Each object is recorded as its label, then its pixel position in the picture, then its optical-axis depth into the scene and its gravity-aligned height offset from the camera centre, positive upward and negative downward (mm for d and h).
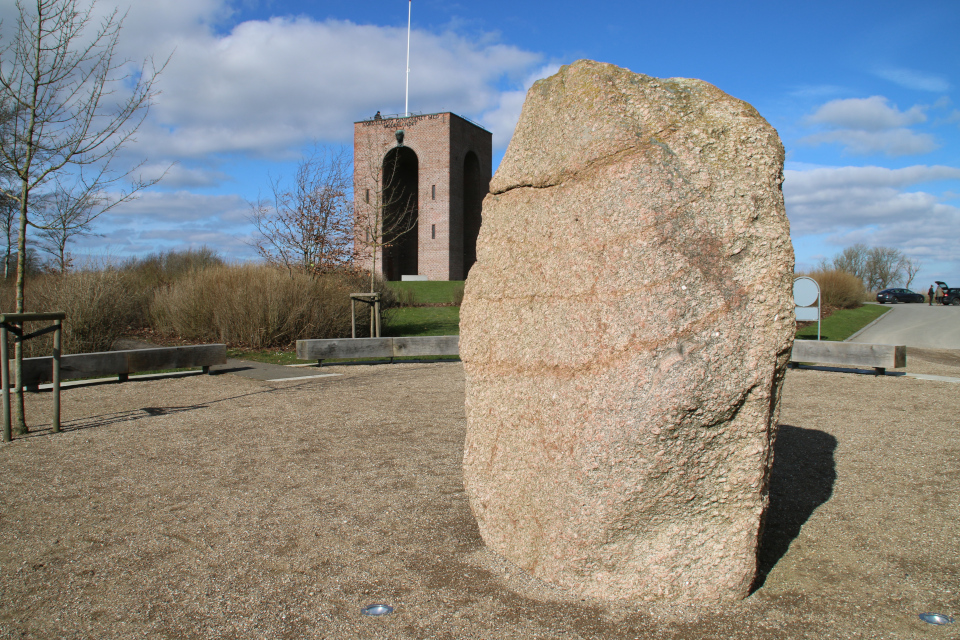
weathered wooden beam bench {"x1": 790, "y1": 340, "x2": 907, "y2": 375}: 8977 -697
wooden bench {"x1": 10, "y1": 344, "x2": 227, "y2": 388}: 7496 -767
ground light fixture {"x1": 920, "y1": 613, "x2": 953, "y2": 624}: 2414 -1264
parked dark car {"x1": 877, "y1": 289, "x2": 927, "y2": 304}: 38600 +938
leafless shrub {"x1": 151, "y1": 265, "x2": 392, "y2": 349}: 12664 +26
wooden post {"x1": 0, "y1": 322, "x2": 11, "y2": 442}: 4840 -509
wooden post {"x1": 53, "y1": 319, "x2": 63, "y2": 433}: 5219 -583
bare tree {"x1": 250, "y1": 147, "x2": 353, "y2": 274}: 16219 +1999
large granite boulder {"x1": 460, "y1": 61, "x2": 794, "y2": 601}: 2371 -146
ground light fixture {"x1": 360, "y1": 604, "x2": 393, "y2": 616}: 2518 -1291
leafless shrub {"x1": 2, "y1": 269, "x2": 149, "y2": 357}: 10789 +82
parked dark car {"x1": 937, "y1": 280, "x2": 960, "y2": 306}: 33594 +861
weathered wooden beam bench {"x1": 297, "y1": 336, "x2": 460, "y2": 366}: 10422 -709
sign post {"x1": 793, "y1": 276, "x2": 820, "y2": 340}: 12930 +397
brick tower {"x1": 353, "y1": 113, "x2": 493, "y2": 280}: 36281 +8767
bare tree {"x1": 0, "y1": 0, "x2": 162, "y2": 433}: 5391 +1671
